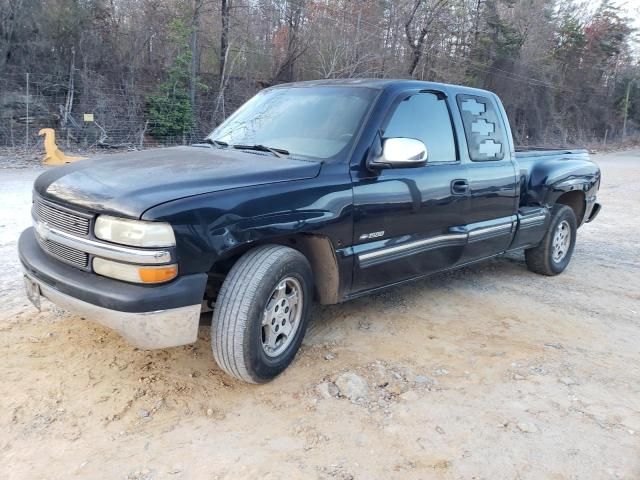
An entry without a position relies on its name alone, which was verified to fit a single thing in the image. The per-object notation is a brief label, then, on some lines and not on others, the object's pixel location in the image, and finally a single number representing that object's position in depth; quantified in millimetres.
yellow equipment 12344
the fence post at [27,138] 14622
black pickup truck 2744
